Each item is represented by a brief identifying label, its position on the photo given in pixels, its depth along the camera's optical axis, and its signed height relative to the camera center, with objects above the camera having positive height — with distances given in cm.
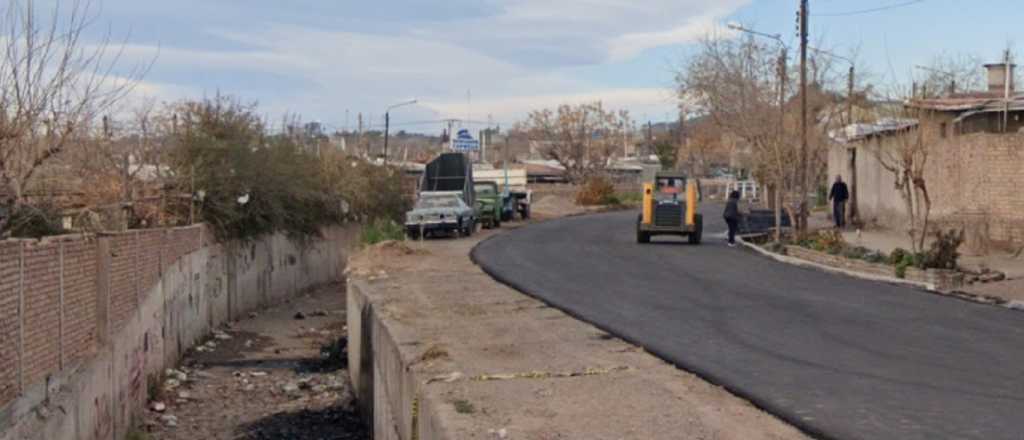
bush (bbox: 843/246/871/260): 2689 -198
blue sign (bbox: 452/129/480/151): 8256 +110
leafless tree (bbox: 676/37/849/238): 3706 +183
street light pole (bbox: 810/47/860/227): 4342 -62
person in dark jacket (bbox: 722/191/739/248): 3697 -157
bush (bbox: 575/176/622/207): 8056 -219
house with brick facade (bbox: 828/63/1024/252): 2770 +9
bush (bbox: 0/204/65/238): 1780 -100
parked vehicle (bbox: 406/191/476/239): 4350 -201
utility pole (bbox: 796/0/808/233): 3394 +151
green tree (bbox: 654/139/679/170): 12214 +76
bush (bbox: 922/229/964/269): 2314 -172
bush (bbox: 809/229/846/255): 2898 -193
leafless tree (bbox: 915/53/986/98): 2898 +251
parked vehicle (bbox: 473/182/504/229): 5245 -200
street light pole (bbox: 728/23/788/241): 3594 +132
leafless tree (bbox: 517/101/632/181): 10844 +211
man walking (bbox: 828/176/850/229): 4053 -117
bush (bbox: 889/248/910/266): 2455 -185
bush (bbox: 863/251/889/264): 2588 -200
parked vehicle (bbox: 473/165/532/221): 5959 -165
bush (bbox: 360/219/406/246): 3838 -243
